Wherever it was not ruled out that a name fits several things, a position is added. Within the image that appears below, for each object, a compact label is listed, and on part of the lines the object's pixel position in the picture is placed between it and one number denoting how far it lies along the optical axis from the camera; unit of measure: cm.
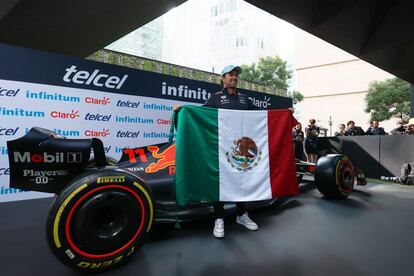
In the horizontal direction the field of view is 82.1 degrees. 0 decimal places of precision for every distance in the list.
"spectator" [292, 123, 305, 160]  655
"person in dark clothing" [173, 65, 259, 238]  216
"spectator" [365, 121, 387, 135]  709
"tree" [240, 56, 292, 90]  2188
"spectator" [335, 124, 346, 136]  754
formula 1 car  133
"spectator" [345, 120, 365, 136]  719
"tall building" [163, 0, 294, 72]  4331
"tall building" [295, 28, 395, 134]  2783
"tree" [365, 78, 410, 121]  1781
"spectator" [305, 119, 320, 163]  665
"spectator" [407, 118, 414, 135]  646
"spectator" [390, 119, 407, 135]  654
